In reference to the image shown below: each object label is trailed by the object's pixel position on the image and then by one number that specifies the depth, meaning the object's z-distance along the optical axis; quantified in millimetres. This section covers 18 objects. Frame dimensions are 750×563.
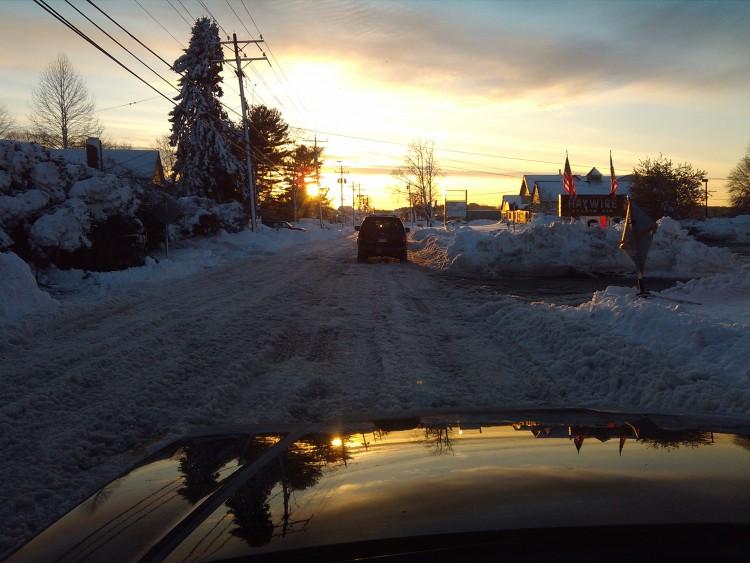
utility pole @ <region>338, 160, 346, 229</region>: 109550
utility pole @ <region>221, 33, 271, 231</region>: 40625
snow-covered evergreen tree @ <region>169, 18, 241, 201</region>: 45688
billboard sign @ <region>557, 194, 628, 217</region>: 28766
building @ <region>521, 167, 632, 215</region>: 81750
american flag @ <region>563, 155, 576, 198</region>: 29967
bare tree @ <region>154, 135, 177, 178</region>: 107762
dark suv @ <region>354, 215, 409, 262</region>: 25078
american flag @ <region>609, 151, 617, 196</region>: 17341
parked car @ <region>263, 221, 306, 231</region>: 66431
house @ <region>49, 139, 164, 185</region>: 47812
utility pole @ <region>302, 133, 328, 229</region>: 91350
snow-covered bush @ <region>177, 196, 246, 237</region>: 29581
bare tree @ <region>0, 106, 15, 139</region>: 61831
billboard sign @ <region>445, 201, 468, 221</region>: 124638
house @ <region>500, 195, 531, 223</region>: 71906
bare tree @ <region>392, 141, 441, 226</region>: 87000
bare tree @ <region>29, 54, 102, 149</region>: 65250
